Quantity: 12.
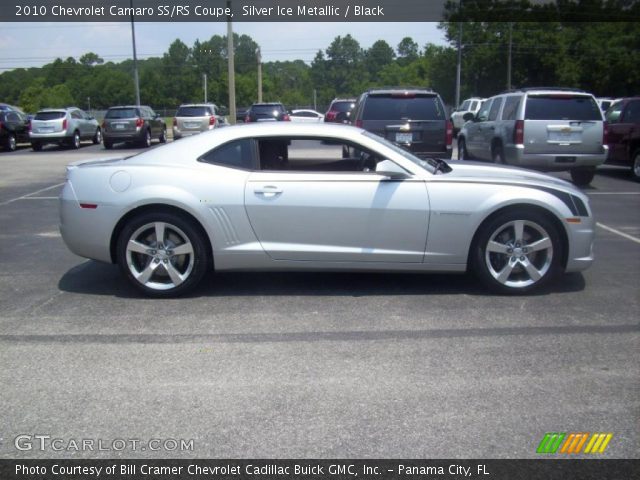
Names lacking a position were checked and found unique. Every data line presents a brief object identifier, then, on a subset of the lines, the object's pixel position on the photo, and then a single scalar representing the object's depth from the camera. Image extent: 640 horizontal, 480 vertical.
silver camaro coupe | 5.79
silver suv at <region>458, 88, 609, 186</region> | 12.21
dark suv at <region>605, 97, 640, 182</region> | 14.34
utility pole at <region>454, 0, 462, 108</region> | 46.59
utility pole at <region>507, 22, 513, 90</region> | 51.58
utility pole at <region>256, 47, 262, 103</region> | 50.31
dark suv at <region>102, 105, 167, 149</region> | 26.69
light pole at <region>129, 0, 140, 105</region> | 37.16
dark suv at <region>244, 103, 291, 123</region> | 33.06
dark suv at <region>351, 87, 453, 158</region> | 11.25
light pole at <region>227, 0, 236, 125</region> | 26.30
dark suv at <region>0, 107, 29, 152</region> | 25.86
